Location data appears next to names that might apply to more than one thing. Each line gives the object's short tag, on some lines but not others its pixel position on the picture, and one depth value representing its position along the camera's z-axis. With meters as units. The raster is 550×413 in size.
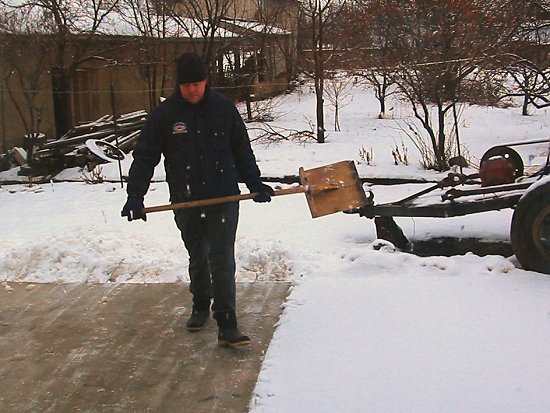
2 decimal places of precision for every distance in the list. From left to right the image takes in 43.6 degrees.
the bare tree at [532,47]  11.45
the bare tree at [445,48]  10.30
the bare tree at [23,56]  13.71
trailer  4.97
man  4.06
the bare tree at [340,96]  16.40
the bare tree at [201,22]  15.71
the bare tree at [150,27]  16.30
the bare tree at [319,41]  13.77
